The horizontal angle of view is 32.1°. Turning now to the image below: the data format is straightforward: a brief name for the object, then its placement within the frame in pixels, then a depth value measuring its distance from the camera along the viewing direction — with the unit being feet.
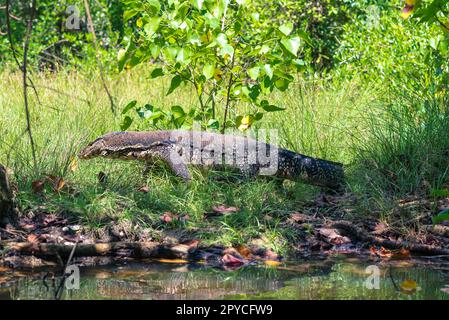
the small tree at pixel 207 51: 19.58
